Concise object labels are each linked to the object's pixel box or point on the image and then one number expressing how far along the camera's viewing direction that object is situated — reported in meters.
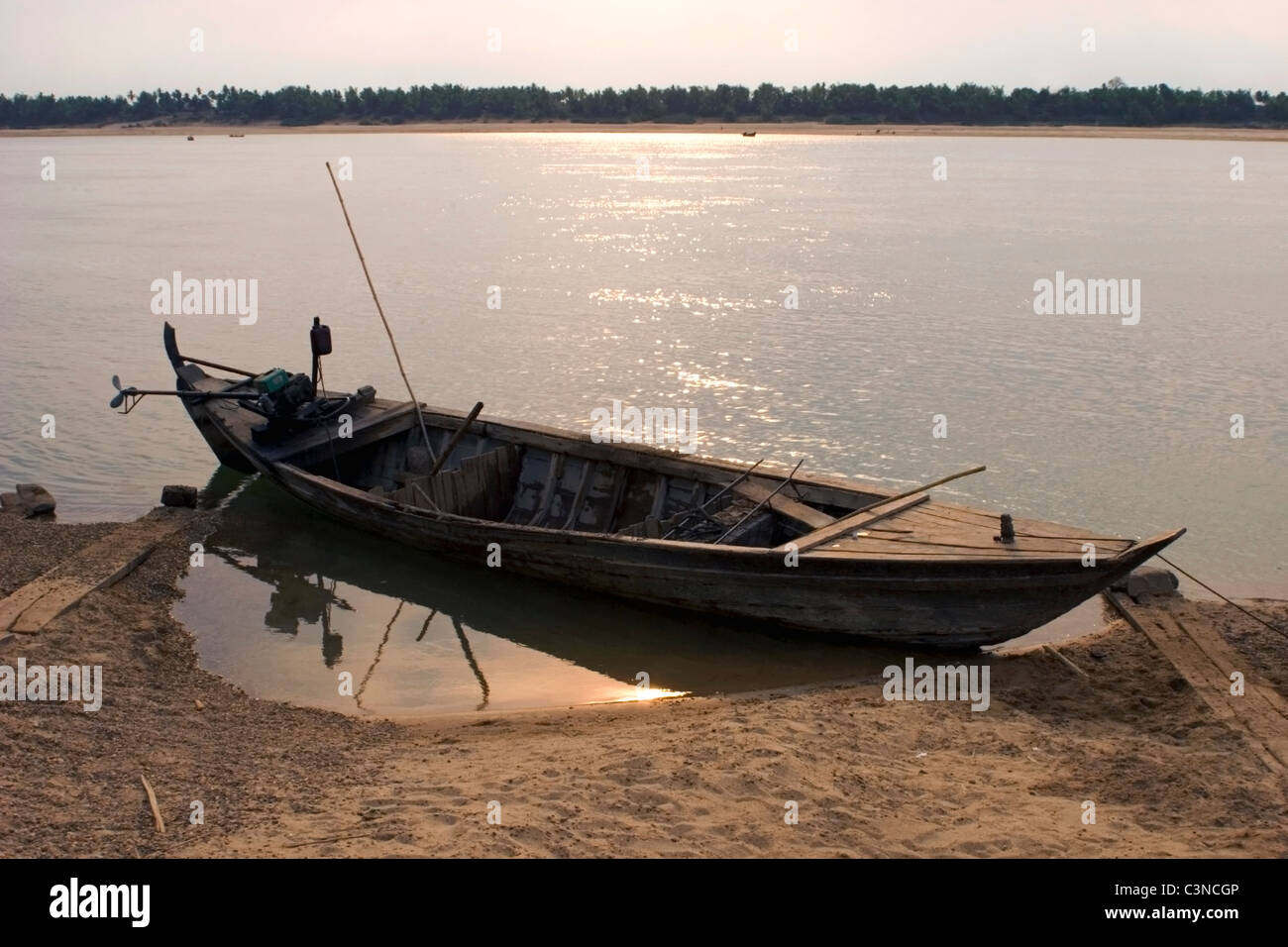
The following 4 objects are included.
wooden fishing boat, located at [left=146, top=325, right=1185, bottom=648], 9.04
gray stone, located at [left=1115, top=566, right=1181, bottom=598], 10.34
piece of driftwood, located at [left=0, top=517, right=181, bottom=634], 9.82
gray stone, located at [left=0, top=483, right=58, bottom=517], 13.59
